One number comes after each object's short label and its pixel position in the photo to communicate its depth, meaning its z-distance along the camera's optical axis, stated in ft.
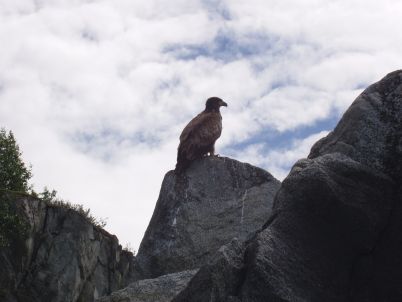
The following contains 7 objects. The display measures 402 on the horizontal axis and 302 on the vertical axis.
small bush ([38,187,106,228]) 80.11
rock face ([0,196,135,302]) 70.79
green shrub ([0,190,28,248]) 70.85
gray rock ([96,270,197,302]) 27.37
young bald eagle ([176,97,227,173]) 44.09
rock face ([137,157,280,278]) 38.04
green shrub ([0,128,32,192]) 84.38
